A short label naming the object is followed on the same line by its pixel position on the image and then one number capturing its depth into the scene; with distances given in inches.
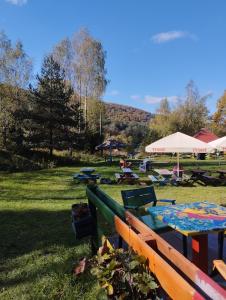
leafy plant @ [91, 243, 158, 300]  48.8
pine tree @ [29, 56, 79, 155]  615.8
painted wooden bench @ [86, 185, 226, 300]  37.8
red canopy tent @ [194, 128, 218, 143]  1200.6
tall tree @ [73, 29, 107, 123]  955.2
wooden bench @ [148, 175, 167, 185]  317.0
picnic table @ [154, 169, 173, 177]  330.4
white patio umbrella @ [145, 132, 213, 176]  310.8
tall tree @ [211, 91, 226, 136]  1272.0
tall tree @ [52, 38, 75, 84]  959.4
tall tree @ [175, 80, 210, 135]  1385.0
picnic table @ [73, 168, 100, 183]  330.6
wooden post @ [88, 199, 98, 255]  103.2
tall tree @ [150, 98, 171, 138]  1349.6
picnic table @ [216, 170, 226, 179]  360.2
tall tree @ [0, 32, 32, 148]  626.1
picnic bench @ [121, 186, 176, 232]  119.8
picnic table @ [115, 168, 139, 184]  337.9
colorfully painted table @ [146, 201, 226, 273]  84.5
